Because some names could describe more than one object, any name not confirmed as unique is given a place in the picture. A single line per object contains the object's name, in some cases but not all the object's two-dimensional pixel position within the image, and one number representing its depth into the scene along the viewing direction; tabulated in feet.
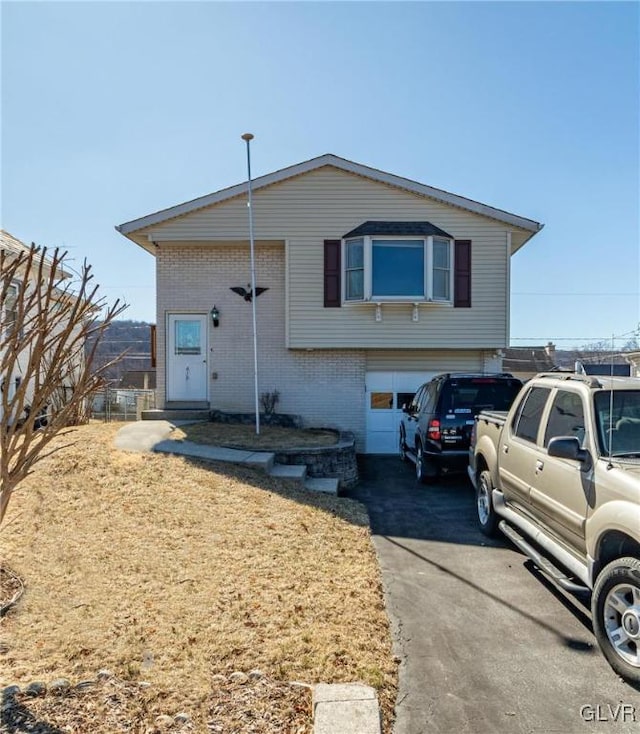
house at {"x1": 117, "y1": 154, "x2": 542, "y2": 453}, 41.45
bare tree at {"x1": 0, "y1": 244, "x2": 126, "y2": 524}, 10.92
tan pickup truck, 10.78
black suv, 27.40
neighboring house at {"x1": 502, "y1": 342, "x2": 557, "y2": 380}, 117.19
